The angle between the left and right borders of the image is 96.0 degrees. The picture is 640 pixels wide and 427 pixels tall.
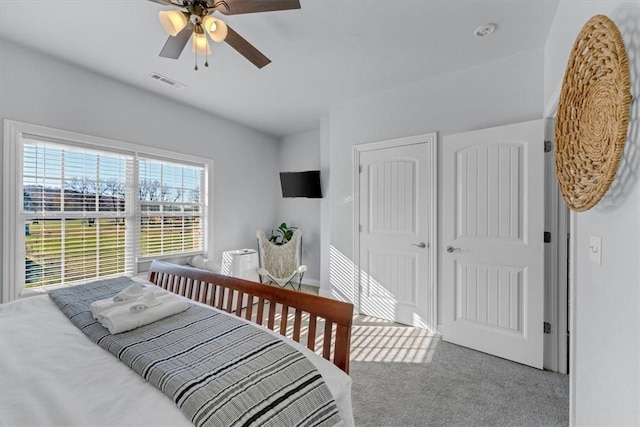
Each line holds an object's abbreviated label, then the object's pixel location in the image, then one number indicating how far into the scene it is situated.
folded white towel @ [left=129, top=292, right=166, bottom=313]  1.40
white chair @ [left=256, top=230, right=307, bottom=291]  4.31
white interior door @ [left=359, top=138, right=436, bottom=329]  3.04
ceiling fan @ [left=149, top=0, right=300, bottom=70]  1.60
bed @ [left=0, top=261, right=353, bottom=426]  0.81
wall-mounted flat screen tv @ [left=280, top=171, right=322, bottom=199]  4.45
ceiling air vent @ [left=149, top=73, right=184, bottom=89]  2.97
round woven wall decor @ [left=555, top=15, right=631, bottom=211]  0.92
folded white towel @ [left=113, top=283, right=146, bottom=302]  1.55
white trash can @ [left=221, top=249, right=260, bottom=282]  3.67
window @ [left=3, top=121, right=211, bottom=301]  2.49
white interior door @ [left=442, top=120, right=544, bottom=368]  2.32
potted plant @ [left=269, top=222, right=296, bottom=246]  4.66
